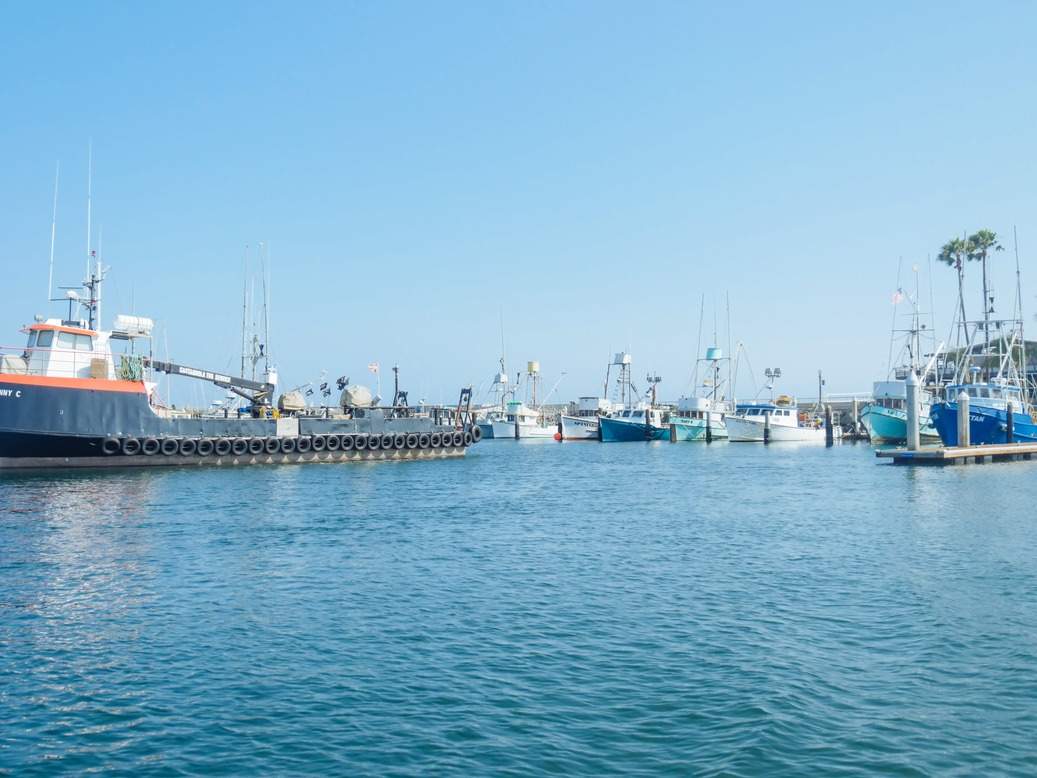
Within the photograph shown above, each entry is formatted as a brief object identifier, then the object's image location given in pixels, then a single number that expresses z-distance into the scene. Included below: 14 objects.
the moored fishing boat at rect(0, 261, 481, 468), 48.47
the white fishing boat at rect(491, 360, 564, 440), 125.81
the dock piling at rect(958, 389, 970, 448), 60.84
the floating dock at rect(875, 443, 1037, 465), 56.59
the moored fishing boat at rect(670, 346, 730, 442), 107.31
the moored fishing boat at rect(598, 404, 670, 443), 112.88
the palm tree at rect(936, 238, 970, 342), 98.56
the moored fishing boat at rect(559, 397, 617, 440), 125.50
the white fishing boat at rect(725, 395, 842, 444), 102.88
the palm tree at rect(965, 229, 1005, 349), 96.12
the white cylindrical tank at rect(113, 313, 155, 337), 54.91
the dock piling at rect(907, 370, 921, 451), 61.59
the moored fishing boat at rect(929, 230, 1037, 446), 64.56
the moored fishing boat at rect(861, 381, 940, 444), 85.54
